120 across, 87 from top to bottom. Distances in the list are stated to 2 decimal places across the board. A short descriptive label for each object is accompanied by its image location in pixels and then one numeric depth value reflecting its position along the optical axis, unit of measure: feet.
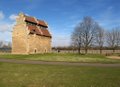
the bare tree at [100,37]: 148.05
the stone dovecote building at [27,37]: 118.63
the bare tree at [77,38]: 136.14
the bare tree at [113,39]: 156.89
